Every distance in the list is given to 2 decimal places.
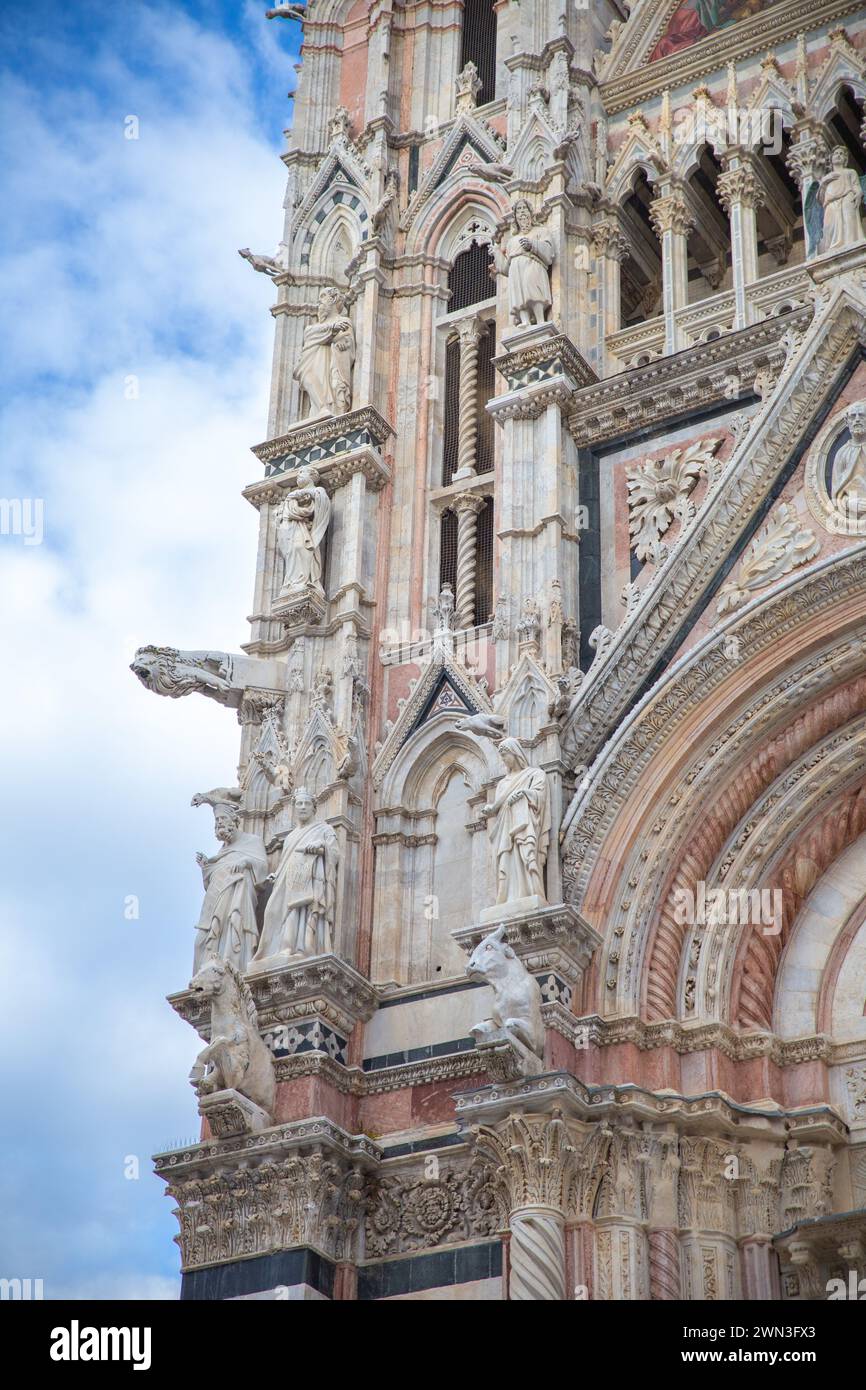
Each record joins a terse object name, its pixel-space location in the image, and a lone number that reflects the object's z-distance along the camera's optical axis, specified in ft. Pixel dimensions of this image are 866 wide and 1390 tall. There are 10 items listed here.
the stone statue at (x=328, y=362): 80.69
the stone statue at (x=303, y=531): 75.92
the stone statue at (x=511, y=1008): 60.54
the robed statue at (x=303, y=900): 66.85
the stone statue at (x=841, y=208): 74.08
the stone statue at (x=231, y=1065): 63.36
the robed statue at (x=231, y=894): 67.51
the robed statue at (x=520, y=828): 65.05
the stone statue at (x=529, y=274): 78.33
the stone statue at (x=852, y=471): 68.85
